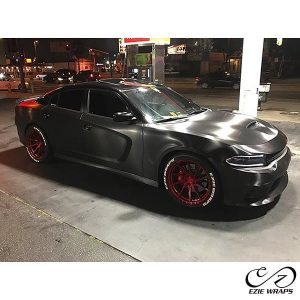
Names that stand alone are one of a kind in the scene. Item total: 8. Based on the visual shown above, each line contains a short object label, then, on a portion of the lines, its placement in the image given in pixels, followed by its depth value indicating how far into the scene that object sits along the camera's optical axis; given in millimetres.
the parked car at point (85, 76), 28188
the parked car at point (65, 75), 29741
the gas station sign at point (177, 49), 48500
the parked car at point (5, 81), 28353
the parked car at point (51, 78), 30894
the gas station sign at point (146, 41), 8969
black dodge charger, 3588
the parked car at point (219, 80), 23125
